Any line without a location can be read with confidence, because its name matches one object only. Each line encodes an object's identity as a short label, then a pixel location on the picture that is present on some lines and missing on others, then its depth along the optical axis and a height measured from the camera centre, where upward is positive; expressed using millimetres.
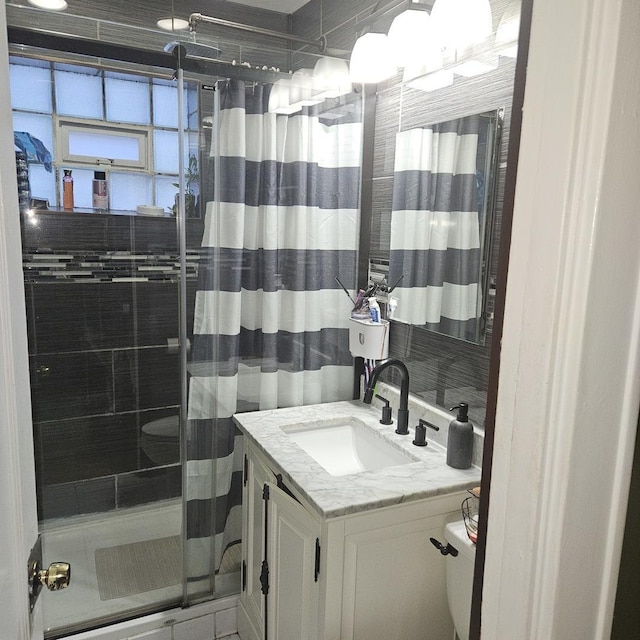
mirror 1676 +31
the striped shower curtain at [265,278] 2061 -193
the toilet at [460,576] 1381 -856
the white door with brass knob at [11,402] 696 -242
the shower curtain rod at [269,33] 2078 +729
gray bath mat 2340 -1478
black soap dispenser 1649 -598
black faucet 1845 -523
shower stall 2049 -267
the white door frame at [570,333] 566 -104
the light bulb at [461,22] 1604 +609
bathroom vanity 1486 -854
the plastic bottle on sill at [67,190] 2543 +133
